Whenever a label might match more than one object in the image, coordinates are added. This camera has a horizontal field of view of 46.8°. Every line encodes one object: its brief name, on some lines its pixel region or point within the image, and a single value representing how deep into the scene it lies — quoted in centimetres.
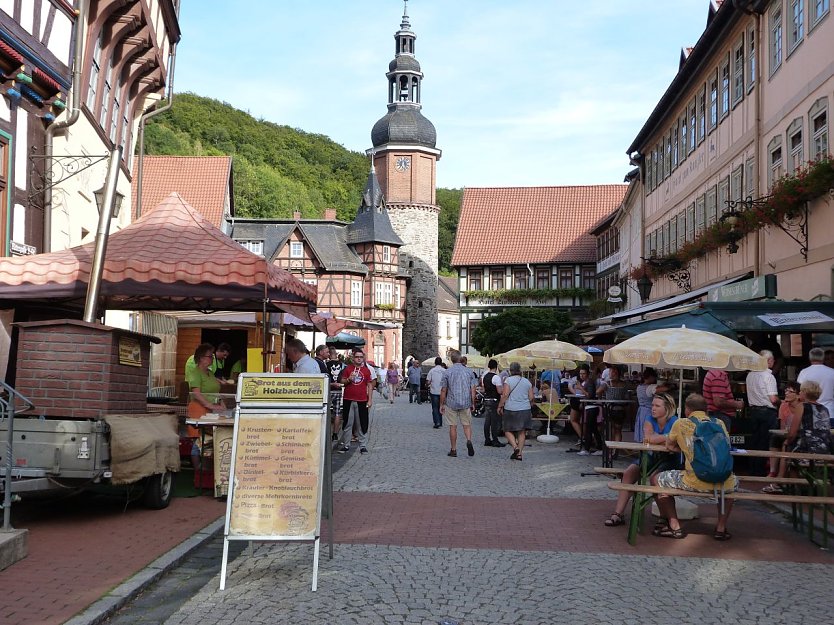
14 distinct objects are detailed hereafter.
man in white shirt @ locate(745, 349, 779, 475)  1284
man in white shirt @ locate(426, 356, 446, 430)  2397
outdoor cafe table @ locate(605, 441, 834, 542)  840
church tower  7444
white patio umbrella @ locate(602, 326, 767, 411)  1138
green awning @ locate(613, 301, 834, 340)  1312
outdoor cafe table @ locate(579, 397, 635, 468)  1544
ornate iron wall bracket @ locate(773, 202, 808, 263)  1692
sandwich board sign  682
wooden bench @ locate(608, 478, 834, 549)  823
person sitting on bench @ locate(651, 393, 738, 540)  849
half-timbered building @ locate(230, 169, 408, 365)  6581
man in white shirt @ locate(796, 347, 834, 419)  1151
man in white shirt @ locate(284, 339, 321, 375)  1328
